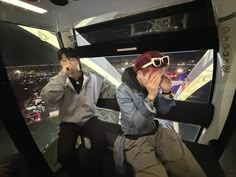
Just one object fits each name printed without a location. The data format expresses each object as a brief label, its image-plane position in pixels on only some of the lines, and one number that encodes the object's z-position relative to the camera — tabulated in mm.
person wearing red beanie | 784
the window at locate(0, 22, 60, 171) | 958
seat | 924
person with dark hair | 947
